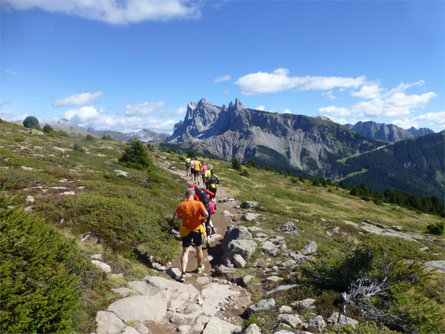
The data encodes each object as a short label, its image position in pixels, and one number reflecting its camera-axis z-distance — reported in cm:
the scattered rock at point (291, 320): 600
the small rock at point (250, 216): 1808
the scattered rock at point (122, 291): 670
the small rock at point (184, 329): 594
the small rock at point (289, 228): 1565
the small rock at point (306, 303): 676
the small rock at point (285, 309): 665
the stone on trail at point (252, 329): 575
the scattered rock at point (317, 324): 583
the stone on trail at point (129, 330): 536
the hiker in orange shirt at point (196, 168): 2561
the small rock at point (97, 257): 812
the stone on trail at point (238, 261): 1033
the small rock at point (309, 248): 1210
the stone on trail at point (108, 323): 531
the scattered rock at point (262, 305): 686
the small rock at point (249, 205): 2322
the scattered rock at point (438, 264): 1296
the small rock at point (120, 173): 2171
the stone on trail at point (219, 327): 602
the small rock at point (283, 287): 798
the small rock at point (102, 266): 759
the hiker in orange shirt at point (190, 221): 891
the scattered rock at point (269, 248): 1161
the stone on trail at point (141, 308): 599
